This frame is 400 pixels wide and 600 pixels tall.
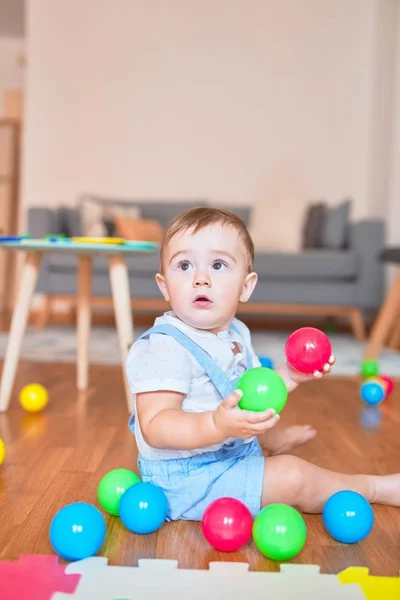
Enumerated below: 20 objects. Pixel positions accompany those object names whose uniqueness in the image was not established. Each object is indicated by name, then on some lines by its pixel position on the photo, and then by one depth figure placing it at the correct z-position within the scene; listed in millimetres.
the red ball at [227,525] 830
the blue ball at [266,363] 1659
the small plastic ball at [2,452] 1190
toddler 930
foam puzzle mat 727
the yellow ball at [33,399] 1643
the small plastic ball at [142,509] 884
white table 1621
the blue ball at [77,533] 795
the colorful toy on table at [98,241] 1610
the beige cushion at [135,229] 3604
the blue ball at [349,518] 878
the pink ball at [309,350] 976
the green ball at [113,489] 958
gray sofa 3510
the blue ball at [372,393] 1860
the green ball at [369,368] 2289
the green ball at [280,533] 808
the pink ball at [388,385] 1979
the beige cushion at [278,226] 3854
